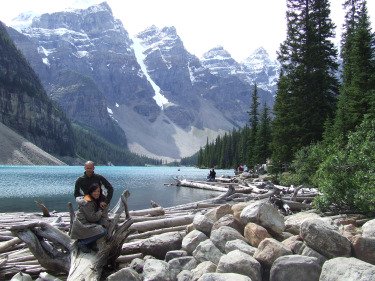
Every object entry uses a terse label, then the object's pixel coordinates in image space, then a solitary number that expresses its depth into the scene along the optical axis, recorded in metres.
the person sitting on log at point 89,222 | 10.89
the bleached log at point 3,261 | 11.43
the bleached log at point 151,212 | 18.69
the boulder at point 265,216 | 12.03
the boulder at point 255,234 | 11.53
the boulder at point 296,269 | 9.47
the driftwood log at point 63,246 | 10.97
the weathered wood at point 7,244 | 13.07
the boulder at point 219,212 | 13.44
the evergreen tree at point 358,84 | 30.12
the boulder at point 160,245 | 12.63
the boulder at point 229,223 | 12.59
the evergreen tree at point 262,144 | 73.94
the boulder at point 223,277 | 9.02
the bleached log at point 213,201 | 22.27
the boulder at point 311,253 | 9.99
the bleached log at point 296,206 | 19.42
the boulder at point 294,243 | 10.68
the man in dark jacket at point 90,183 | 11.26
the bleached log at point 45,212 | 20.73
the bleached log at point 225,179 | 54.14
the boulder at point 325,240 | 10.00
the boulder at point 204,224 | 13.06
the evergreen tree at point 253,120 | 84.75
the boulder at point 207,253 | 11.30
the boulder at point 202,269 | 10.41
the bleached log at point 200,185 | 45.94
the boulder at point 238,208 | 12.97
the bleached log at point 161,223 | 15.17
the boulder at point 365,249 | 9.78
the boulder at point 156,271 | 10.30
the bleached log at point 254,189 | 33.98
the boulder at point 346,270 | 8.18
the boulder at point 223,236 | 11.68
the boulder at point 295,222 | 12.48
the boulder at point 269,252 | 10.21
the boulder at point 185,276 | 10.30
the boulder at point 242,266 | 9.86
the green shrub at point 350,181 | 13.52
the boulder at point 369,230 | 10.20
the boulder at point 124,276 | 10.08
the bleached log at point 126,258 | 12.50
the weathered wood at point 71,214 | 11.94
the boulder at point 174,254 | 11.95
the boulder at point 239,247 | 10.94
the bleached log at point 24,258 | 12.29
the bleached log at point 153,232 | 14.60
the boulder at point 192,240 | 12.22
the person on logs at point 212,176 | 56.33
